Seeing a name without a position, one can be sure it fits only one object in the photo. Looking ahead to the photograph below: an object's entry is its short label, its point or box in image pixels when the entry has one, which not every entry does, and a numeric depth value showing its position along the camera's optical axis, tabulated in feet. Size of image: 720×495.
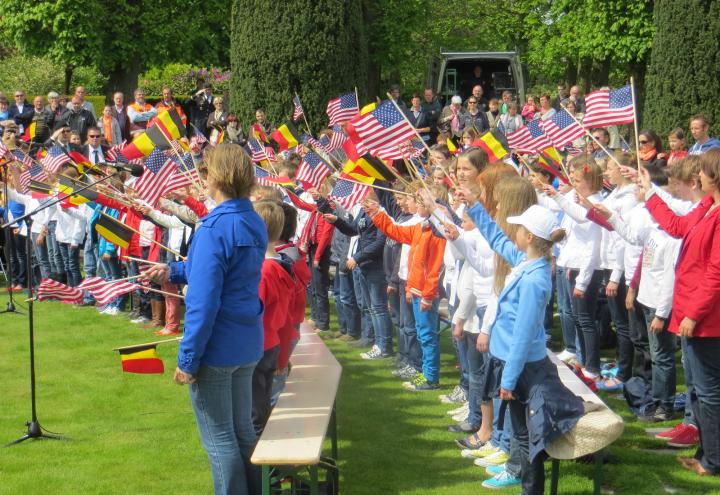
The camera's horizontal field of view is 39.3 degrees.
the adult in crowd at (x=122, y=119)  74.74
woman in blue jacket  18.03
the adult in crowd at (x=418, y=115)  74.41
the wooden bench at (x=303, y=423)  18.90
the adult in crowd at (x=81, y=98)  73.10
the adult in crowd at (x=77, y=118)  71.77
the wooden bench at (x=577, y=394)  20.57
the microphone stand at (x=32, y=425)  26.48
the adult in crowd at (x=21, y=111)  72.79
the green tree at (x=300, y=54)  64.80
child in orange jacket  30.40
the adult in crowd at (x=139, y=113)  72.54
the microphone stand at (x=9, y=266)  38.96
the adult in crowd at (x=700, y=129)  42.01
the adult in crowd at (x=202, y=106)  78.12
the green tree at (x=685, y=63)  56.34
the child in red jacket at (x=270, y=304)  22.02
